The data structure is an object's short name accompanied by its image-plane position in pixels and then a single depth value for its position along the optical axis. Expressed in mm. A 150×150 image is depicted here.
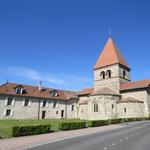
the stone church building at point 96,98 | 40688
